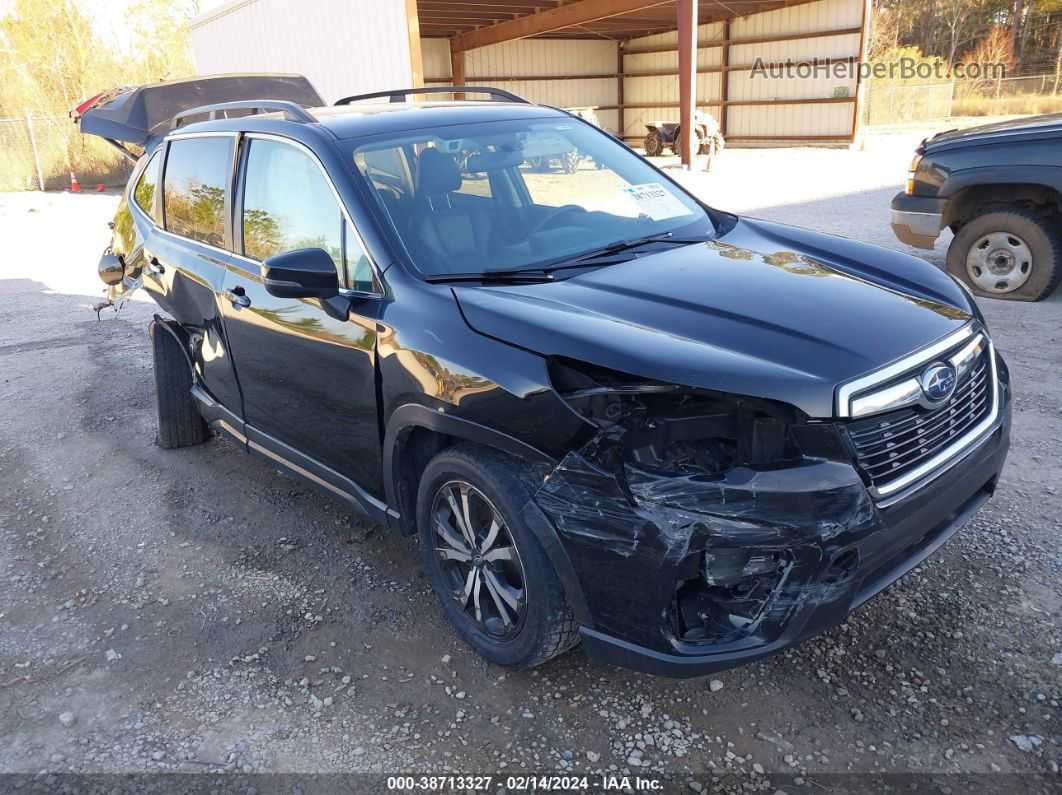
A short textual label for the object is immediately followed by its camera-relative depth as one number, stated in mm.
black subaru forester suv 2248
